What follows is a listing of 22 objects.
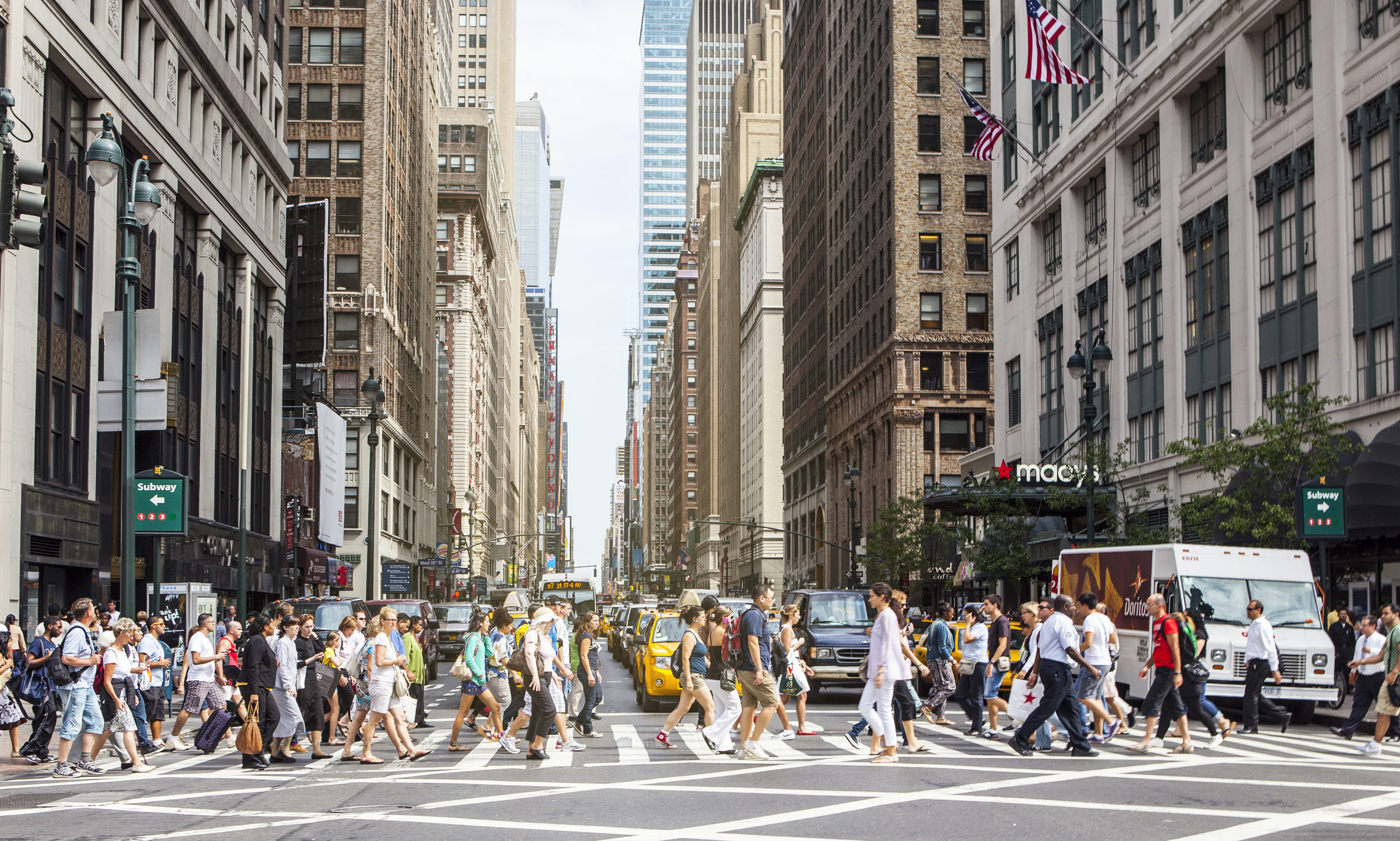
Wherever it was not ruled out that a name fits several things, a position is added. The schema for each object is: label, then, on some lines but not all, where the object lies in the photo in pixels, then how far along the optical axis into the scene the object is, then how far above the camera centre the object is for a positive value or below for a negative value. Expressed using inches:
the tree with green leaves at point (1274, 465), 1107.3 +51.0
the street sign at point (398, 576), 2723.9 -84.0
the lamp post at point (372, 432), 1568.7 +114.1
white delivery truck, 845.8 -48.2
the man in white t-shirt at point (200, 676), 746.8 -75.1
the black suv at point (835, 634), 990.4 -72.0
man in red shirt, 668.1 -67.8
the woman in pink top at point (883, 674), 625.0 -62.3
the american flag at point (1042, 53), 1510.8 +501.3
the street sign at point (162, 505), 975.6 +18.2
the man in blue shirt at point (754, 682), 655.1 -69.0
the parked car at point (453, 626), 1708.9 -114.2
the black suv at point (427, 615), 1317.7 -81.6
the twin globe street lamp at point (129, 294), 780.0 +135.3
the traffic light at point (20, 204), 576.1 +135.3
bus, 2874.0 -119.6
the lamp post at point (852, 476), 2236.7 +84.2
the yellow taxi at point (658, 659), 964.6 -86.9
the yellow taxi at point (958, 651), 977.5 -88.5
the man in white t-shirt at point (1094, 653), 685.3 -58.7
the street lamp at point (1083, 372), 1284.4 +144.5
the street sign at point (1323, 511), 964.0 +11.9
